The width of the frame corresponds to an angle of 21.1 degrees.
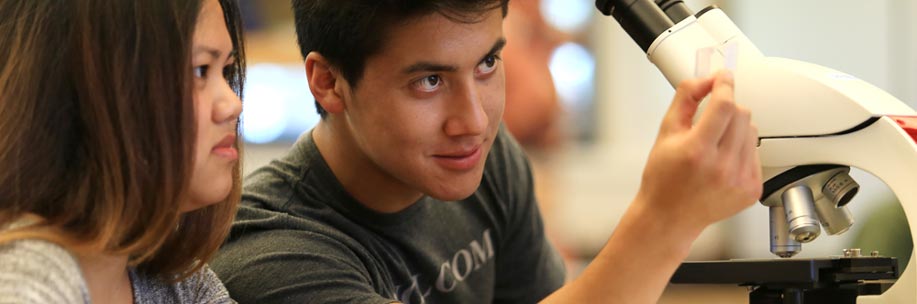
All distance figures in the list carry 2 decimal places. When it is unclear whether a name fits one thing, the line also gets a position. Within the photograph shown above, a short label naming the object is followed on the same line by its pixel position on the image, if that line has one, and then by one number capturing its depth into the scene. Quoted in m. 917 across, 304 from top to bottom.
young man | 1.81
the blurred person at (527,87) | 3.31
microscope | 1.88
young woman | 1.85
